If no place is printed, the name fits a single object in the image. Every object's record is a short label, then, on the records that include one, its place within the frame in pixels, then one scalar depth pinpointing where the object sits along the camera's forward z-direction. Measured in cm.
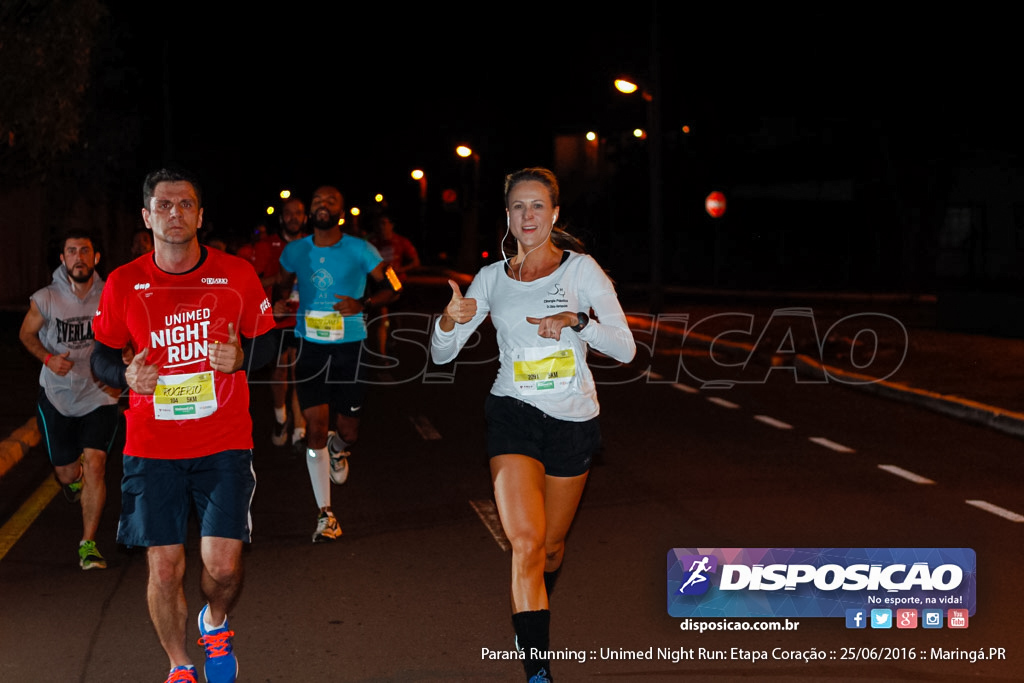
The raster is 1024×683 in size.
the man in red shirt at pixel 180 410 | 522
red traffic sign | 3388
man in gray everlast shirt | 779
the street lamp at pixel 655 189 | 2939
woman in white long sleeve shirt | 532
